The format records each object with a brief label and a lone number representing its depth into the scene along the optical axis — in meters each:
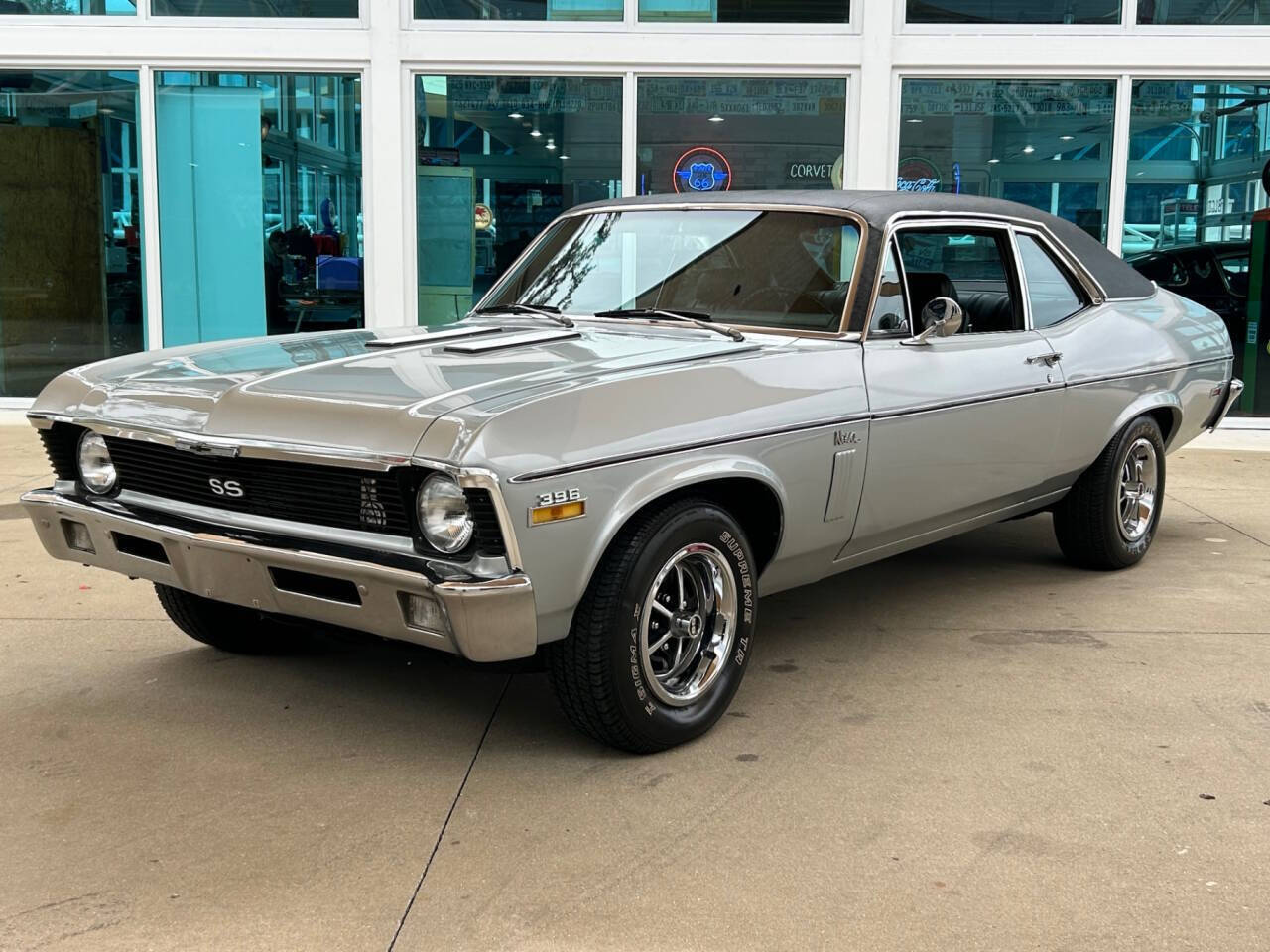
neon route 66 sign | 10.52
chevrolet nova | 3.24
